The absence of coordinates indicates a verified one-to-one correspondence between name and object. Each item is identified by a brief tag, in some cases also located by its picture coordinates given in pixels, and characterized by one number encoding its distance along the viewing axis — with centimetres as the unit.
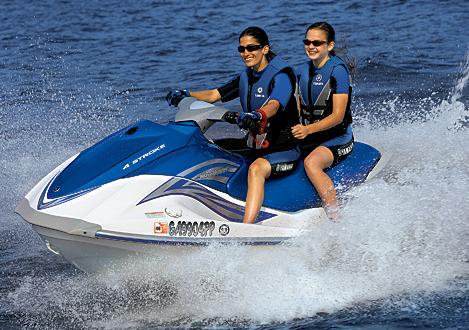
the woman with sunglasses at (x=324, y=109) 1240
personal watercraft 1109
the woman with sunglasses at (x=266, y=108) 1190
